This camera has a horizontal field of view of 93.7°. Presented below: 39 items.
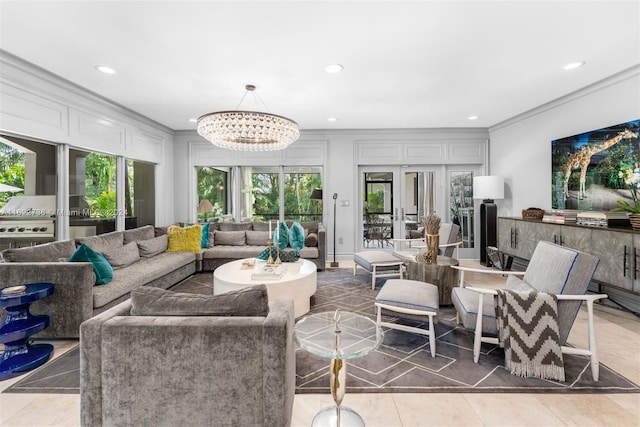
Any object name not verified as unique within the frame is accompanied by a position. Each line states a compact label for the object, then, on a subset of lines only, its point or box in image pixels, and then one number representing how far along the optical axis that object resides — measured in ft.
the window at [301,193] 20.29
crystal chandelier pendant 9.95
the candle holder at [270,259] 11.52
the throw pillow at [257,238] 17.75
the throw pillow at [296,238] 16.49
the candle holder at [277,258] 11.57
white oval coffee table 9.79
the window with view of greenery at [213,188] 20.53
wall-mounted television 10.80
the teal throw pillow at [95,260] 9.49
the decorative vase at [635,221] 9.49
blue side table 7.18
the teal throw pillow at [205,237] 16.89
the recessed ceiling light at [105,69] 10.31
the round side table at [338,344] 4.68
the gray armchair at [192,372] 4.56
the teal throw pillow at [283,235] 16.39
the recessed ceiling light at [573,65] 10.22
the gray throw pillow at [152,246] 13.96
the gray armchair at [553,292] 6.85
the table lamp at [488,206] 17.33
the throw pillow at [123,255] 11.62
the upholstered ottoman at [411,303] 7.83
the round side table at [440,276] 10.89
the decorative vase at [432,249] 11.43
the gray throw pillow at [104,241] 11.41
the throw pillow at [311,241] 17.03
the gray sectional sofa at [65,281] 8.49
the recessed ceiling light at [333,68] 10.21
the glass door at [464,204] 20.15
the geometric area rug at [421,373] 6.57
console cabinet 9.38
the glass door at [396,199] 20.22
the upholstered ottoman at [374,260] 13.69
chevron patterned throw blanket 6.81
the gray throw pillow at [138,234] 13.88
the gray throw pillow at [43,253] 8.95
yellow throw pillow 15.79
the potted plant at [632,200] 9.64
